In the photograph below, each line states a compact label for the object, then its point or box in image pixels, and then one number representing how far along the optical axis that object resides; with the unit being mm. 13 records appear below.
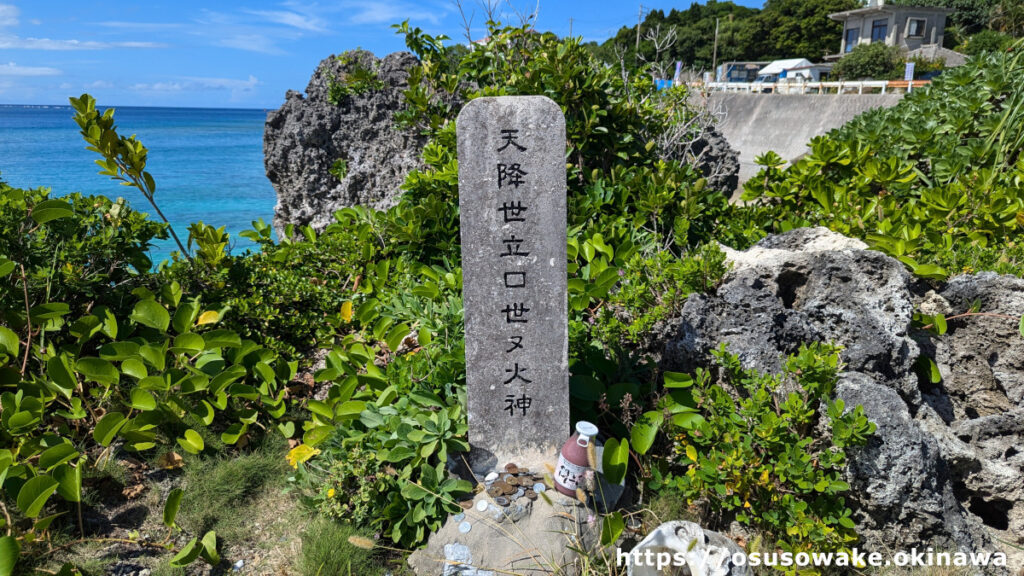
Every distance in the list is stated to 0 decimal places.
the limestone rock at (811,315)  2861
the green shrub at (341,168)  6379
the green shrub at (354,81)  6160
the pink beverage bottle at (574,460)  2500
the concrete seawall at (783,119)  17859
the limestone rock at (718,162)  5668
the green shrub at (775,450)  2449
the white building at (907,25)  37000
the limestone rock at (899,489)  2441
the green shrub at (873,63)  29422
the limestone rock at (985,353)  3133
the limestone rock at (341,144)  6129
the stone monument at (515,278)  2547
